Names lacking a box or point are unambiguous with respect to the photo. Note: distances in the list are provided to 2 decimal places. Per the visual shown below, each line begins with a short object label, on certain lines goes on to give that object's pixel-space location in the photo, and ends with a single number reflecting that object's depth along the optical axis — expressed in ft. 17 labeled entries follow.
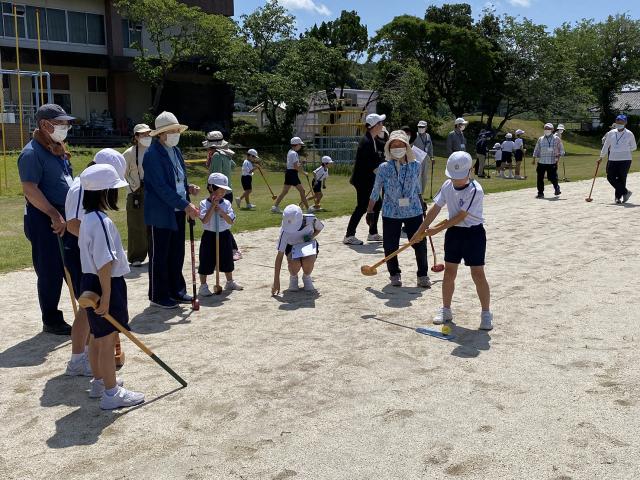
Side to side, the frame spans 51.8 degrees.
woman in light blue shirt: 25.02
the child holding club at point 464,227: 19.29
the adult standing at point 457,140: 51.67
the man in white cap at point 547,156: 53.26
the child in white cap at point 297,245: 24.00
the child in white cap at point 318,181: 48.42
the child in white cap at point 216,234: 24.44
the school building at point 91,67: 105.50
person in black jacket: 33.47
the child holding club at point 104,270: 14.07
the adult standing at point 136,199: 27.71
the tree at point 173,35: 101.30
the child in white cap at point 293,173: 47.11
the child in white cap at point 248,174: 51.01
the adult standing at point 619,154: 48.15
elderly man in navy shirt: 17.99
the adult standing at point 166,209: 22.17
